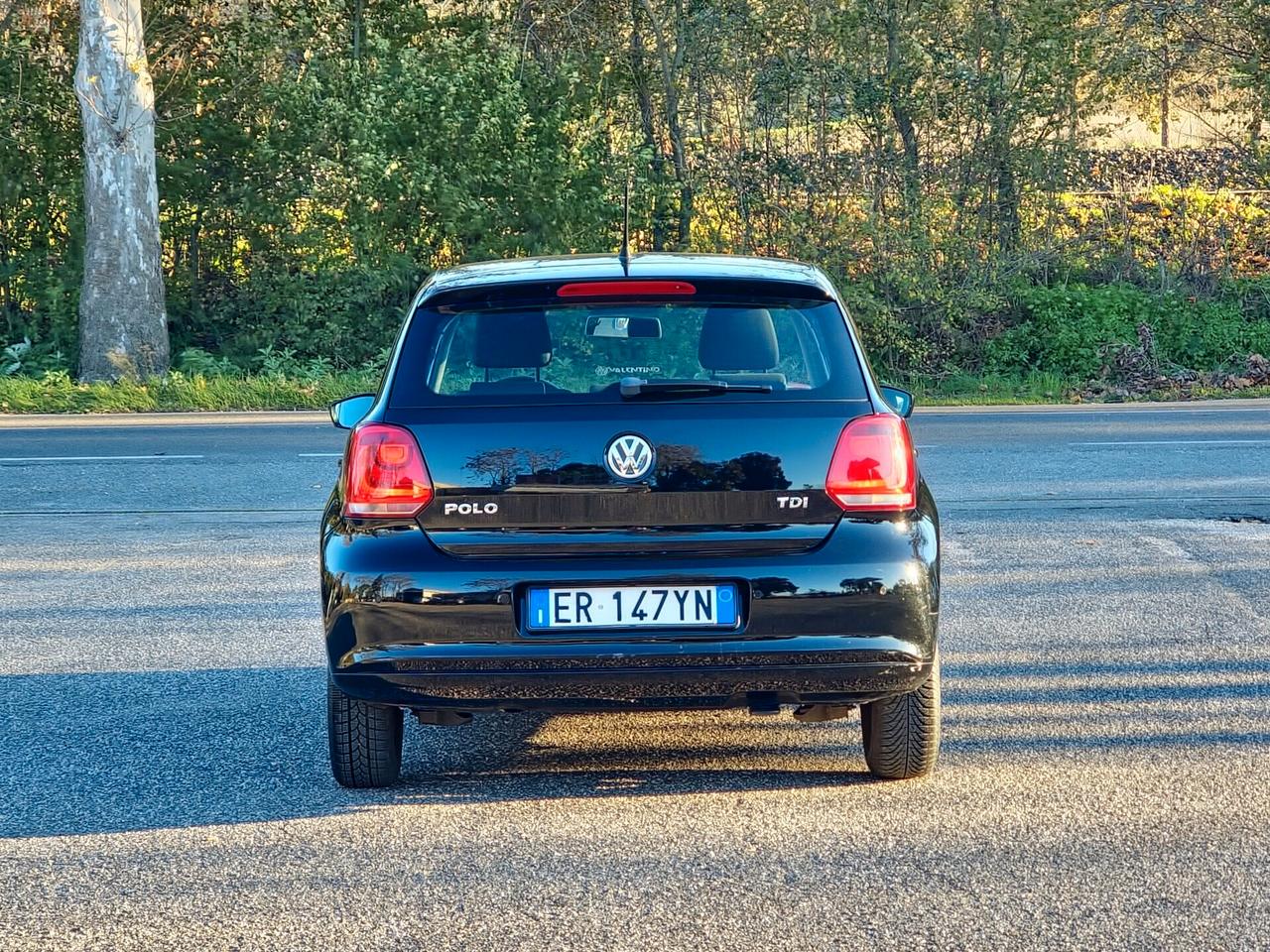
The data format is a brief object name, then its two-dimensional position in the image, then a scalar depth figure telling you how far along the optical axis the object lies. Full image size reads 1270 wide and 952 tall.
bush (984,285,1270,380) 20.25
